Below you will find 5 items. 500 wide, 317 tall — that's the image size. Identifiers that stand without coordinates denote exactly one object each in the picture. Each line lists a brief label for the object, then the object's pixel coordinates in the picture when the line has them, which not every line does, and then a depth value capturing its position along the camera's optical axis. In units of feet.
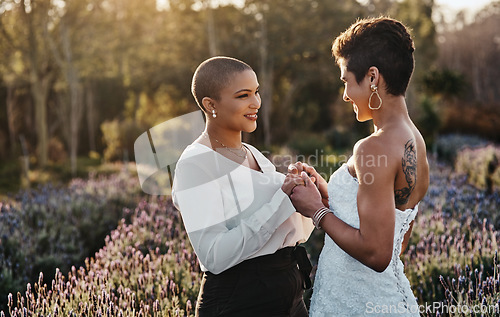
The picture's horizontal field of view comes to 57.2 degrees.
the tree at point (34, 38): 40.86
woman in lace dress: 6.17
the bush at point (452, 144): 48.25
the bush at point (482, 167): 28.16
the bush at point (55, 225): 15.60
